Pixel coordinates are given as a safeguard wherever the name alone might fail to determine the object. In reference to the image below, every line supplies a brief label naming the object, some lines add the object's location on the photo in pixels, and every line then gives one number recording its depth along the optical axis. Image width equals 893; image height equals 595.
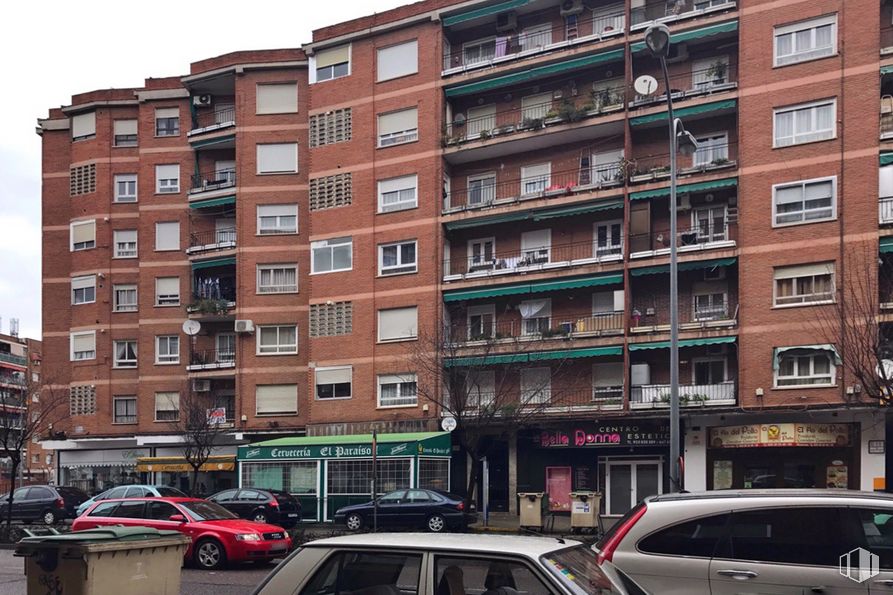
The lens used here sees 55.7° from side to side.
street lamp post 18.39
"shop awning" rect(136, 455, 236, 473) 36.78
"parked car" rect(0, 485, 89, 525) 27.55
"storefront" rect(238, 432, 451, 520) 27.61
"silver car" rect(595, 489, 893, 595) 6.28
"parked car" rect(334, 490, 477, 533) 22.23
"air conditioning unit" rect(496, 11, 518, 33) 33.41
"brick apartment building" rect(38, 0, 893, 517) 26.81
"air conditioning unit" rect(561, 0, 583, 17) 32.28
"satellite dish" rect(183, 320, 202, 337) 39.06
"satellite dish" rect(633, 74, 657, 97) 28.60
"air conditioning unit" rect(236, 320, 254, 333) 37.35
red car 14.66
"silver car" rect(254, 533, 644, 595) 4.76
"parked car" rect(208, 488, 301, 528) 23.45
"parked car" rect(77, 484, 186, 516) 23.97
